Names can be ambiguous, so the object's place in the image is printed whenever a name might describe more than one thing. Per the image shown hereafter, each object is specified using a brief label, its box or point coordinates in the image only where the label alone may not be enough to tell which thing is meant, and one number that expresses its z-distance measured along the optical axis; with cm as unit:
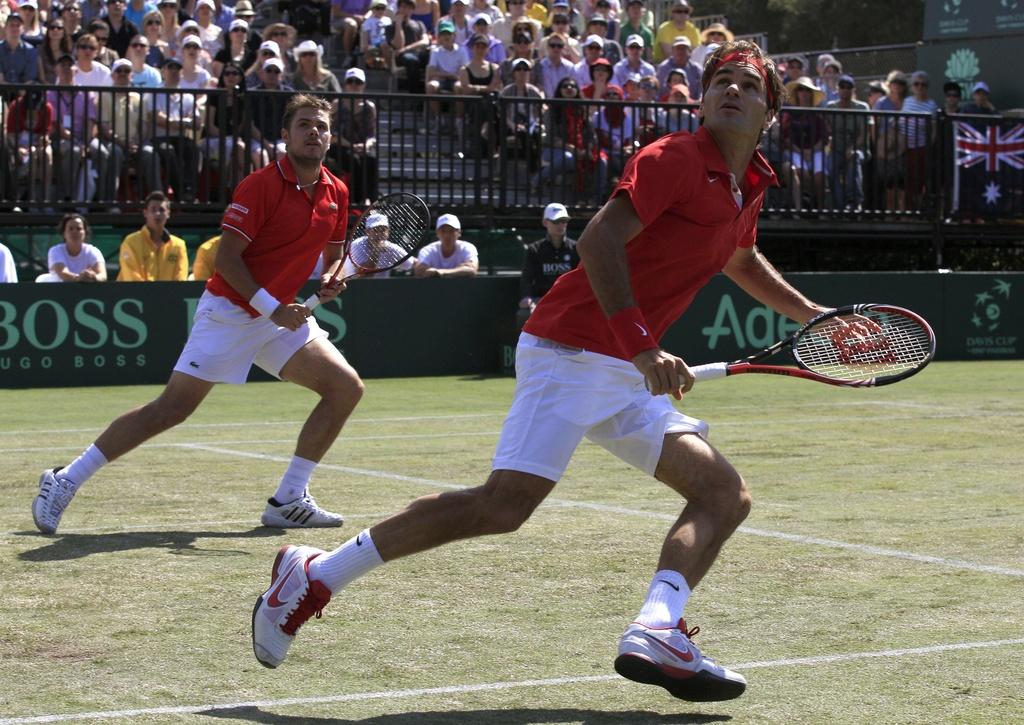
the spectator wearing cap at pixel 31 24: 1861
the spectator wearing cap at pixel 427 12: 2184
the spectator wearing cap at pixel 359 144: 1795
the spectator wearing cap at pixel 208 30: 2022
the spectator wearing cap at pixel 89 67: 1772
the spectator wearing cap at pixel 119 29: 1958
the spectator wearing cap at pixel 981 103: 2214
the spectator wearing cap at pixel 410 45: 2077
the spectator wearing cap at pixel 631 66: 2152
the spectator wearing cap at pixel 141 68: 1848
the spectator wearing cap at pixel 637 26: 2280
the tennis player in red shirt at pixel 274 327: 793
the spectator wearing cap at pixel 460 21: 2122
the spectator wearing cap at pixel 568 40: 2120
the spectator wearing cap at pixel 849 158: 2023
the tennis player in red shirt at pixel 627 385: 488
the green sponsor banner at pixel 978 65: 2375
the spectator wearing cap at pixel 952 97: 2188
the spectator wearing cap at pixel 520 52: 2042
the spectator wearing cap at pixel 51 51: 1814
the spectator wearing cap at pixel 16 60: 1805
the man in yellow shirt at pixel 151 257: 1656
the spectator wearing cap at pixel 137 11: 2031
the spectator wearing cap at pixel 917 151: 2064
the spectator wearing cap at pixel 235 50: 1938
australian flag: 2100
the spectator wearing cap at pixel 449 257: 1747
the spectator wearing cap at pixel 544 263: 1681
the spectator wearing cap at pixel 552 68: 2027
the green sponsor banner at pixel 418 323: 1591
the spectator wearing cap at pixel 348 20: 2136
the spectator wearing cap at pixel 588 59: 2077
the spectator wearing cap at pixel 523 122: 1870
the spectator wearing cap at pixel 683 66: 2159
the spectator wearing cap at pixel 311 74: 1834
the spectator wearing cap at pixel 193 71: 1831
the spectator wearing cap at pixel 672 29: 2341
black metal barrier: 1717
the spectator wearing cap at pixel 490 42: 2078
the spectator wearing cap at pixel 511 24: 2165
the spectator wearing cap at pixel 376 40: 2098
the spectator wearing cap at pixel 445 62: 2030
